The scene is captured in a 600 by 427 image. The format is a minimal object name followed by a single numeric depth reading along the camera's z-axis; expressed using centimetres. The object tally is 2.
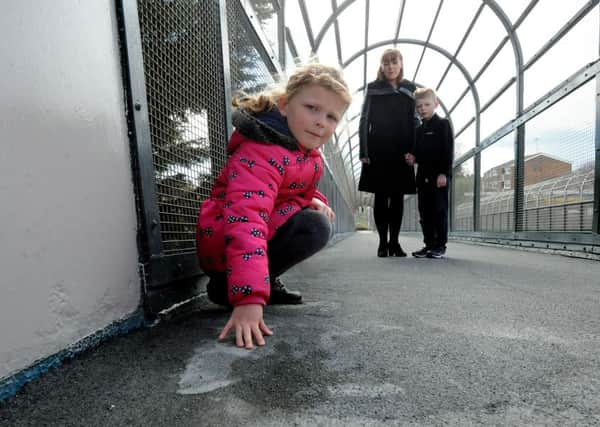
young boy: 322
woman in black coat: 311
